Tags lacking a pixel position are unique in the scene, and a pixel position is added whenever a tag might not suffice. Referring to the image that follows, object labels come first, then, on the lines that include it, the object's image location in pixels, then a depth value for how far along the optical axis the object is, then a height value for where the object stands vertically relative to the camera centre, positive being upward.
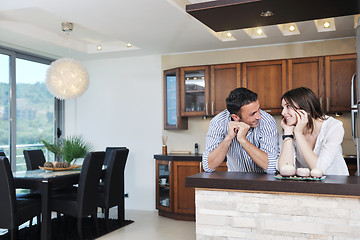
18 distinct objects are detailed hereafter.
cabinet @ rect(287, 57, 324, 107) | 5.46 +0.71
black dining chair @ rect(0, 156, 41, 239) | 4.14 -0.74
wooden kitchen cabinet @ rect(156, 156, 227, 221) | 5.85 -0.92
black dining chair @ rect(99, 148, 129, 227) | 5.28 -0.74
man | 2.71 -0.07
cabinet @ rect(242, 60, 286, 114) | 5.68 +0.64
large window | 6.09 +0.37
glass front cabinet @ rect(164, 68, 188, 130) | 6.27 +0.40
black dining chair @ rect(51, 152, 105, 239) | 4.65 -0.81
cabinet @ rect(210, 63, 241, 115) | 5.94 +0.66
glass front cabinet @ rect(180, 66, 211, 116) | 6.10 +0.55
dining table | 4.45 -0.62
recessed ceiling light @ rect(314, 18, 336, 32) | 4.95 +1.26
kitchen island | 2.11 -0.44
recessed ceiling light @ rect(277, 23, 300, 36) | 5.21 +1.25
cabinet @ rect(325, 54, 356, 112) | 5.34 +0.60
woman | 2.50 -0.06
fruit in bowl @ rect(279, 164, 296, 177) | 2.30 -0.25
